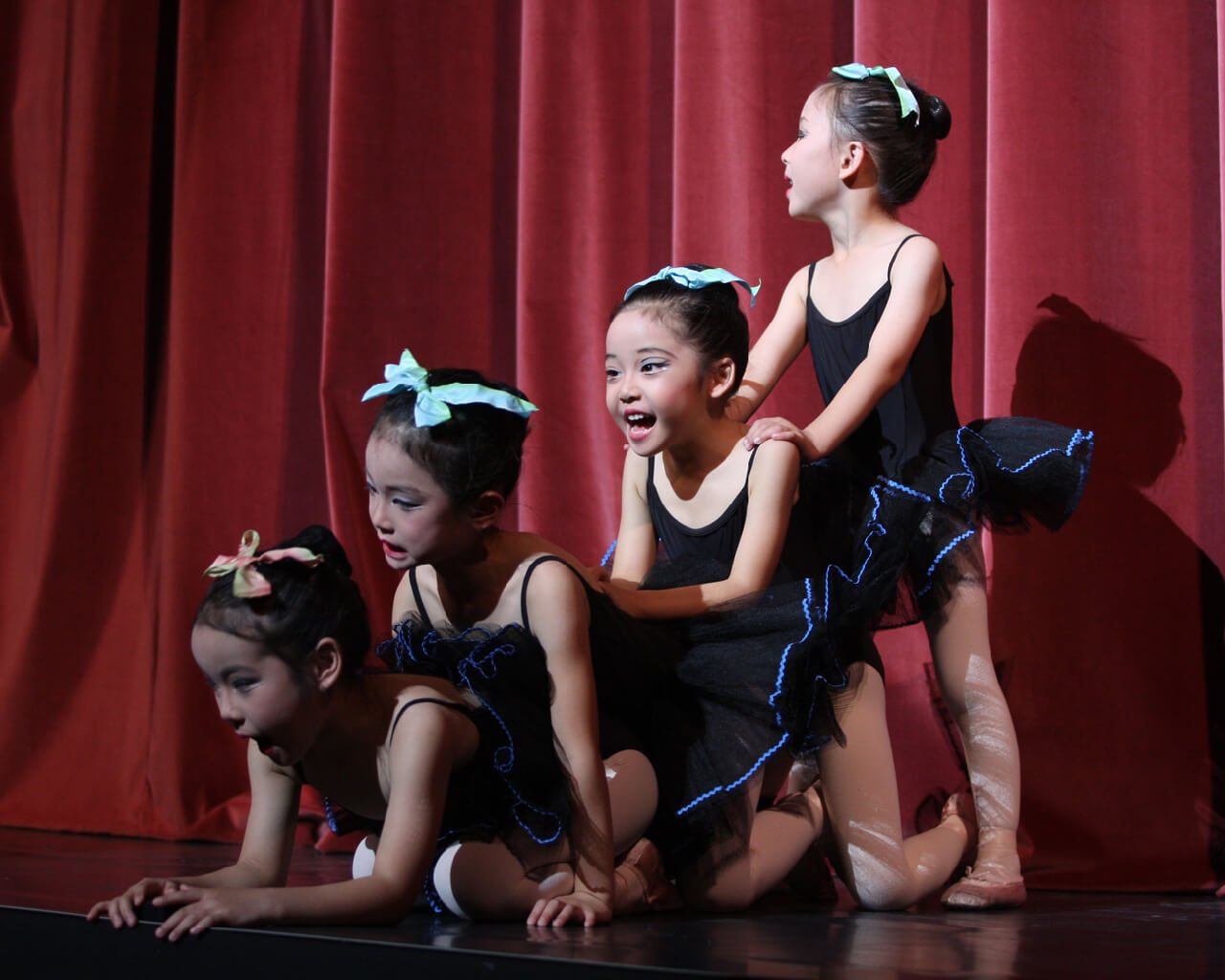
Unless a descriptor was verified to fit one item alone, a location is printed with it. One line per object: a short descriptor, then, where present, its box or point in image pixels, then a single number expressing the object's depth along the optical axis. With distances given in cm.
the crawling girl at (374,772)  405
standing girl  445
